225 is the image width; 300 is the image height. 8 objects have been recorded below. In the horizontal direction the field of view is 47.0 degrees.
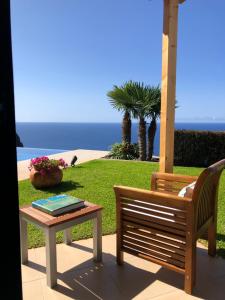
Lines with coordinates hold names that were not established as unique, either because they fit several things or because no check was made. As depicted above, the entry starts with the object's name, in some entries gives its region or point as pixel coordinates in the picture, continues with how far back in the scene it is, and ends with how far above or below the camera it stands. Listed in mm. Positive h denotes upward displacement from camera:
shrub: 11008 -1048
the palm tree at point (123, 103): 10922 +1023
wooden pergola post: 3037 +586
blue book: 2578 -802
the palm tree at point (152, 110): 10648 +709
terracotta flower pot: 5879 -1172
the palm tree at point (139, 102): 10562 +1059
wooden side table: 2367 -933
